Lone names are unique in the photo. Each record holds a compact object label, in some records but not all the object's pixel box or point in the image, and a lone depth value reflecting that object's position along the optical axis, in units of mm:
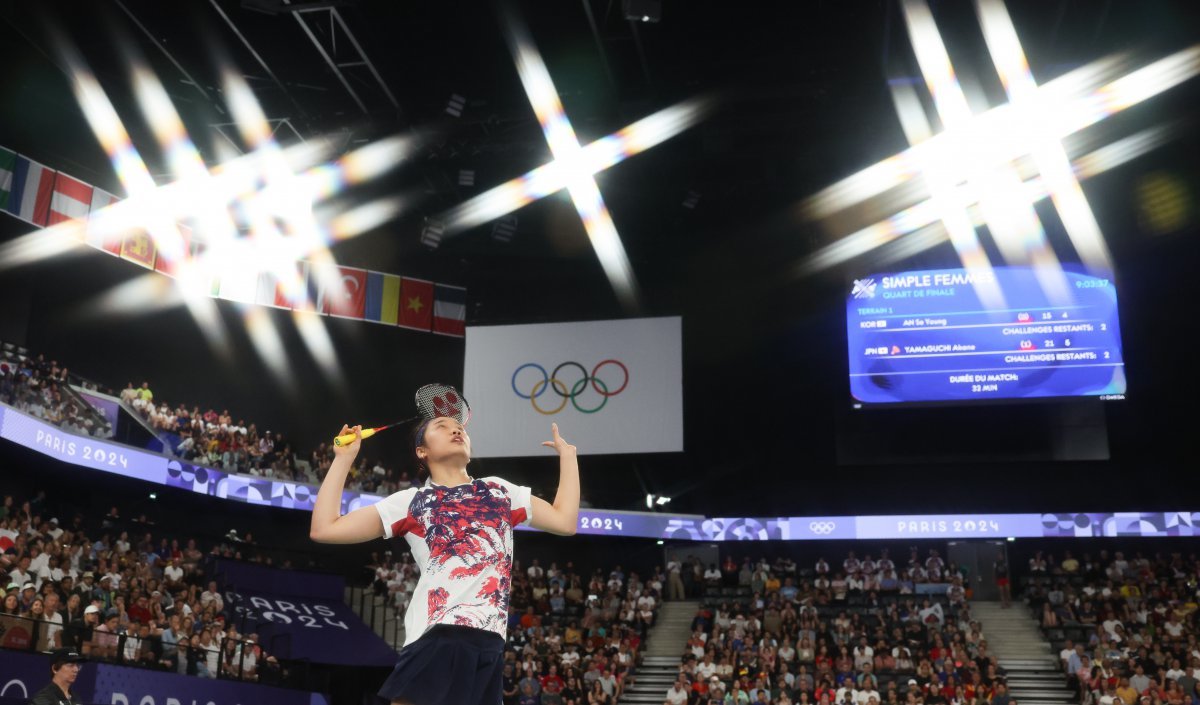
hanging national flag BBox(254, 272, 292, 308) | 28781
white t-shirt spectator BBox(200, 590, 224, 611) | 21000
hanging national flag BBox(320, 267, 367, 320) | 30281
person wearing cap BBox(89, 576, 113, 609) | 17906
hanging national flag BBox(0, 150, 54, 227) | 22734
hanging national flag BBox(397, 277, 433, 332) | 31500
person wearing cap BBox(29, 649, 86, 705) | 8391
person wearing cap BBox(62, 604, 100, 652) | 14625
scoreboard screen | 25312
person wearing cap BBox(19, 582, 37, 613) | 15822
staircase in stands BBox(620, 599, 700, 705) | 24828
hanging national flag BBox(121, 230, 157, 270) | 25562
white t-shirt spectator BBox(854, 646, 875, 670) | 22953
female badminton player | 3896
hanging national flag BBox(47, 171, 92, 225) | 23953
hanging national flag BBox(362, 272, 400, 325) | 30844
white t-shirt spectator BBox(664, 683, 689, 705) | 22016
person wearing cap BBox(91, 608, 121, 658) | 15234
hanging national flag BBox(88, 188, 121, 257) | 24609
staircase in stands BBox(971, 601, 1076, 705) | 23484
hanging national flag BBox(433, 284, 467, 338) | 32125
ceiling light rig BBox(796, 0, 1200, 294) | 21234
